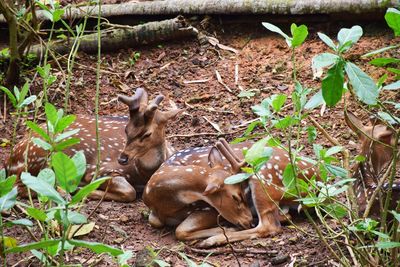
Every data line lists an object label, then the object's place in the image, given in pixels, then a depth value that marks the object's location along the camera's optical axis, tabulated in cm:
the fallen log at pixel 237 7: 1745
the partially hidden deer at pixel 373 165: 1066
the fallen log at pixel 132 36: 1928
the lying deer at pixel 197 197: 1243
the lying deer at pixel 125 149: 1412
